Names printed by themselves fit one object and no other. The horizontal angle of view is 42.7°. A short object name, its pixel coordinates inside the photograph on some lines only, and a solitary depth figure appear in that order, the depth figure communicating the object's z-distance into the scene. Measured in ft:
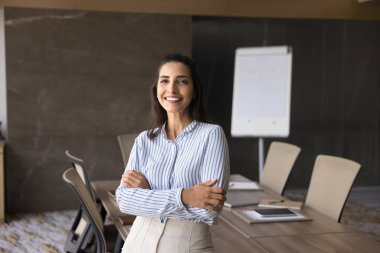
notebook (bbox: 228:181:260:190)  12.32
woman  5.75
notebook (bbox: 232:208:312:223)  9.25
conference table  7.73
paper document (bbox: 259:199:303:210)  10.36
